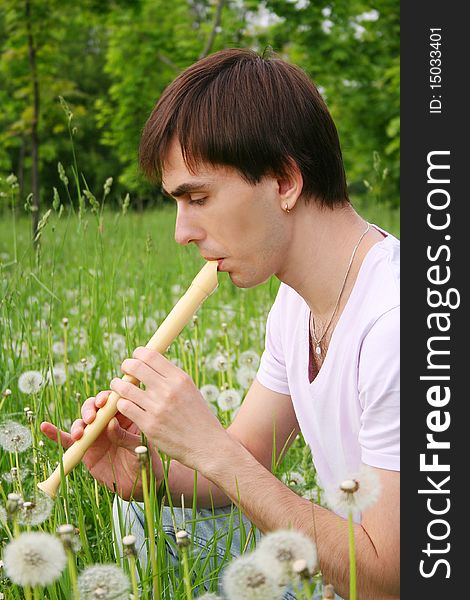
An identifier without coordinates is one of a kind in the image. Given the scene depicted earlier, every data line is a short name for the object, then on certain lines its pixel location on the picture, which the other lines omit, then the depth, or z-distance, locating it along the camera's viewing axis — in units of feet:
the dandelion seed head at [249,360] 9.68
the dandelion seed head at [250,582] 3.27
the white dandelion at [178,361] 9.83
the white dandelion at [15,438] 5.77
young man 4.99
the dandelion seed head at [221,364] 9.19
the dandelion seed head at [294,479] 7.79
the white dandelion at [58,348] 10.66
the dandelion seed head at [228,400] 8.27
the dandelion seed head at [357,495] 3.45
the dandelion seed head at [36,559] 3.56
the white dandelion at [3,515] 5.00
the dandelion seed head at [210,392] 8.60
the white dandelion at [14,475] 5.52
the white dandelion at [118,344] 10.10
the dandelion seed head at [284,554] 3.25
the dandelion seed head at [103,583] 3.74
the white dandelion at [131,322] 10.55
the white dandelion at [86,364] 8.45
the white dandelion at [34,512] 4.42
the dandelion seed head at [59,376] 8.66
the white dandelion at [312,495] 7.92
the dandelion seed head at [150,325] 10.67
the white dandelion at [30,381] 7.07
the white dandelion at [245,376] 9.16
